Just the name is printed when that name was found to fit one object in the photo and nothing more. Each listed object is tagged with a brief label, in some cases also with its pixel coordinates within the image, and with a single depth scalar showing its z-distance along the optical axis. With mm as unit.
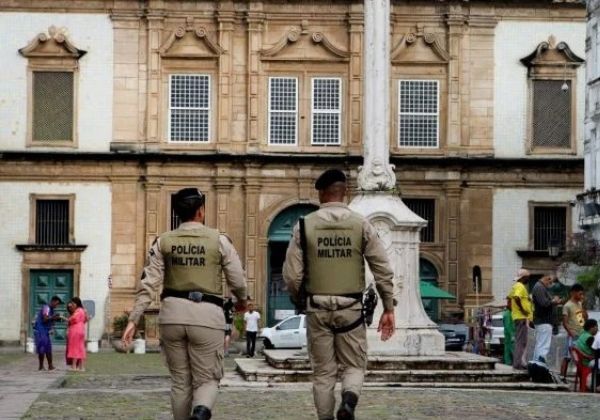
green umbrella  45281
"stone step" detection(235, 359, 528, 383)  23953
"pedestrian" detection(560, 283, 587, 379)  26203
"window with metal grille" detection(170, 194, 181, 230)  51906
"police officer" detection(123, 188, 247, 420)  13250
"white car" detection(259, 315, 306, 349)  46156
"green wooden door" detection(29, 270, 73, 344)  51500
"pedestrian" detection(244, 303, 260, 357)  44250
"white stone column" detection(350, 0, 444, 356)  26156
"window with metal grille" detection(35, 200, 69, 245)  52031
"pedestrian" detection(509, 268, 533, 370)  25797
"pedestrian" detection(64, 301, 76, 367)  34375
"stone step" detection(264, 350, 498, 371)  24688
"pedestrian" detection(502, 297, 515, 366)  27109
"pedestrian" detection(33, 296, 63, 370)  33812
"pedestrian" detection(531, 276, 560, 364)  24750
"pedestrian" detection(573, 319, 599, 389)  24328
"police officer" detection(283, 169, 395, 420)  13948
